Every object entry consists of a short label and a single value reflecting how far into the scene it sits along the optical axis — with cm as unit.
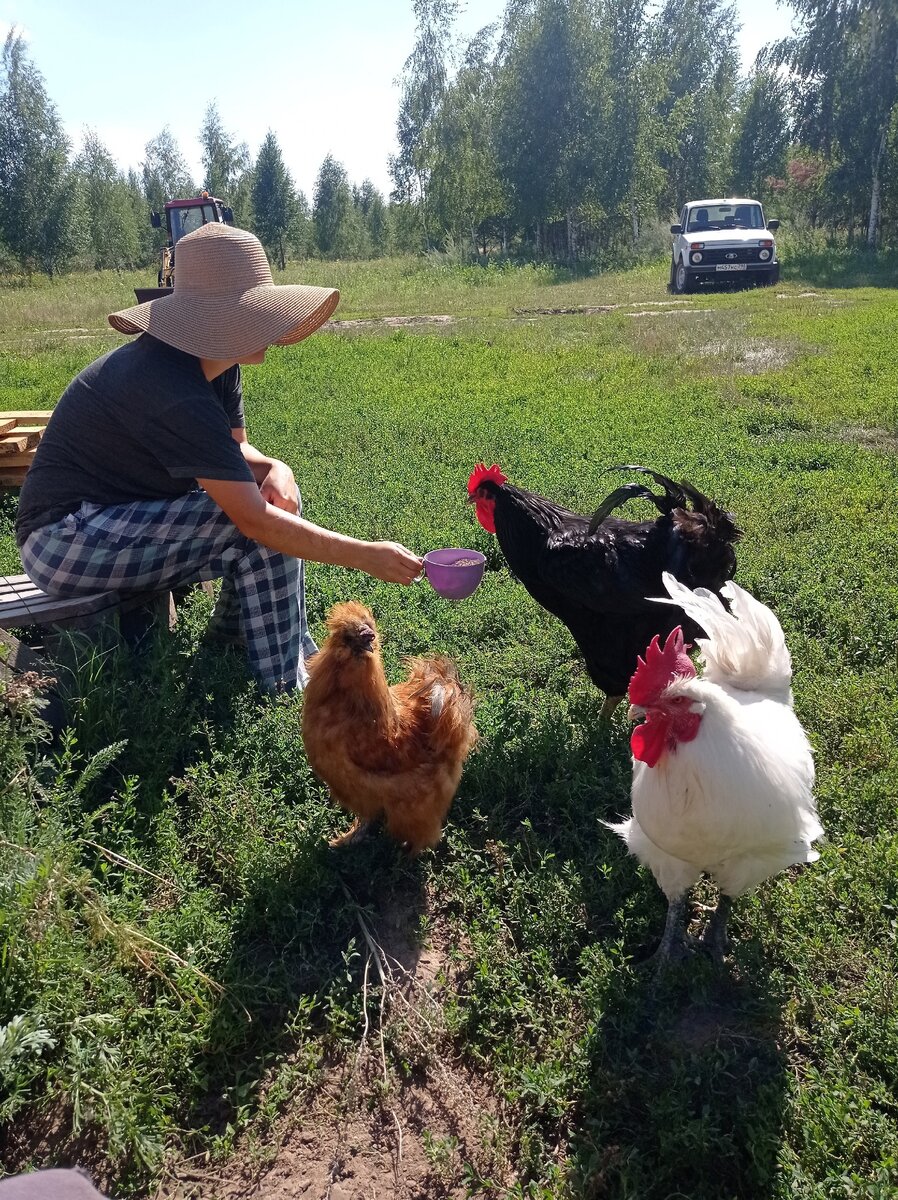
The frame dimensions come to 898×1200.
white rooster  220
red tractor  1623
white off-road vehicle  1934
